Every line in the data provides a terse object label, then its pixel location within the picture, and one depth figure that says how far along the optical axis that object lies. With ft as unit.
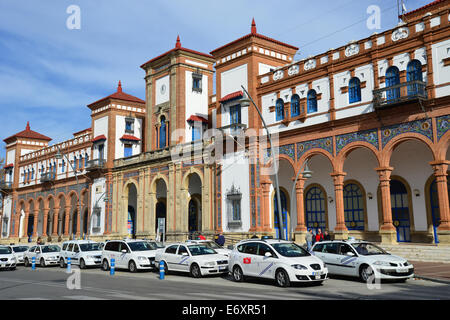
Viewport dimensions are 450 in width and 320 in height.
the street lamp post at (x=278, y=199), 61.98
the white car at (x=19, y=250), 92.20
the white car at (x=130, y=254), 67.36
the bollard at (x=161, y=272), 57.53
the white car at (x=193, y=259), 59.06
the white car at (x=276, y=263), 46.75
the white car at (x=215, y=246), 66.43
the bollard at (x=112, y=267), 63.87
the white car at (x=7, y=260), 77.61
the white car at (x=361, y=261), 48.93
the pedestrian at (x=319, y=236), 74.54
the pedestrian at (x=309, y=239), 75.61
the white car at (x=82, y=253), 76.79
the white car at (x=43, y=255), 85.97
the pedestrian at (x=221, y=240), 83.92
